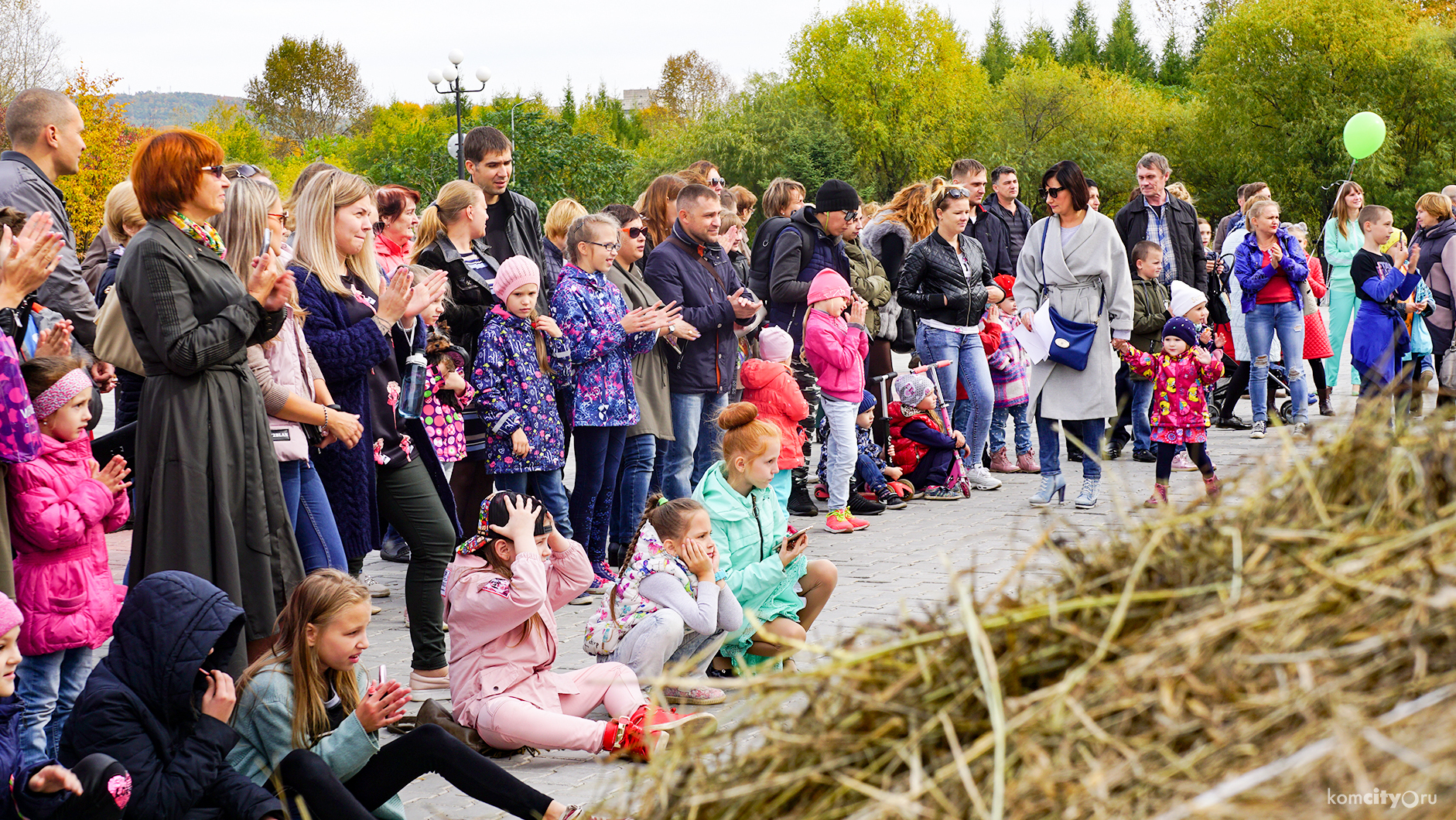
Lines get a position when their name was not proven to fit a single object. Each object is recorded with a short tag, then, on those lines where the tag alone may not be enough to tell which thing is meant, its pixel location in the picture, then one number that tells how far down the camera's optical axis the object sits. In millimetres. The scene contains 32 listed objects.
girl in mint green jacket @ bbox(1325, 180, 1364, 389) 13297
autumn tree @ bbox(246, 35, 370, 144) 88812
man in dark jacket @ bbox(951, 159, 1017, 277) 10844
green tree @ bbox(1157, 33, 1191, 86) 83125
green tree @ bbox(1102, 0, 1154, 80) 87000
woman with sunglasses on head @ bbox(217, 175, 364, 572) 4750
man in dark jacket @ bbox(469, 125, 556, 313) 7457
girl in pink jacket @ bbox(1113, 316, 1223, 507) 8664
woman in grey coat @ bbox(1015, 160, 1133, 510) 8688
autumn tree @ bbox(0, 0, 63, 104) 41656
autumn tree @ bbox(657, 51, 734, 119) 104250
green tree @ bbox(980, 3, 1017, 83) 89250
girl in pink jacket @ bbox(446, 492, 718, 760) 4445
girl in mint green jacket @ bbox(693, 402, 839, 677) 5352
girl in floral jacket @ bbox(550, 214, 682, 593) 6977
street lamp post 30047
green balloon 14945
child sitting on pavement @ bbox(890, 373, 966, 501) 9797
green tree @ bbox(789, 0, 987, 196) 69250
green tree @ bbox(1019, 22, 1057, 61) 90812
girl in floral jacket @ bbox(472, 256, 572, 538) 6551
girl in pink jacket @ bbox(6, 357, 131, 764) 4211
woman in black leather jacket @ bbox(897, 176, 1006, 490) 9797
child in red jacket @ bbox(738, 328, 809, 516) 8234
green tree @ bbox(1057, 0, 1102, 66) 89750
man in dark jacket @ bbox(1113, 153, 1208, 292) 11681
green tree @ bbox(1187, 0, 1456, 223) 44312
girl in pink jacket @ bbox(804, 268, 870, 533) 8750
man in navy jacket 8086
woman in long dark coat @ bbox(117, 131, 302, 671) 4047
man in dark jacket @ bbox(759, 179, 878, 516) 9320
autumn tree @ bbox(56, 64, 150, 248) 33688
